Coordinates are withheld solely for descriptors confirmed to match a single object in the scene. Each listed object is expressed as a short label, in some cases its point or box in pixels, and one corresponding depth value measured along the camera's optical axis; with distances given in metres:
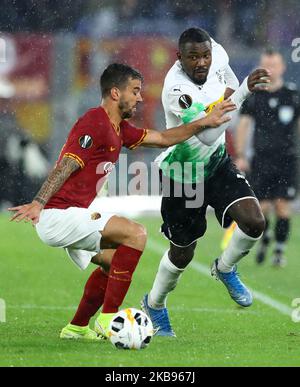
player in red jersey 13.84
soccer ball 13.49
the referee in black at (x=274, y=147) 25.12
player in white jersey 15.22
